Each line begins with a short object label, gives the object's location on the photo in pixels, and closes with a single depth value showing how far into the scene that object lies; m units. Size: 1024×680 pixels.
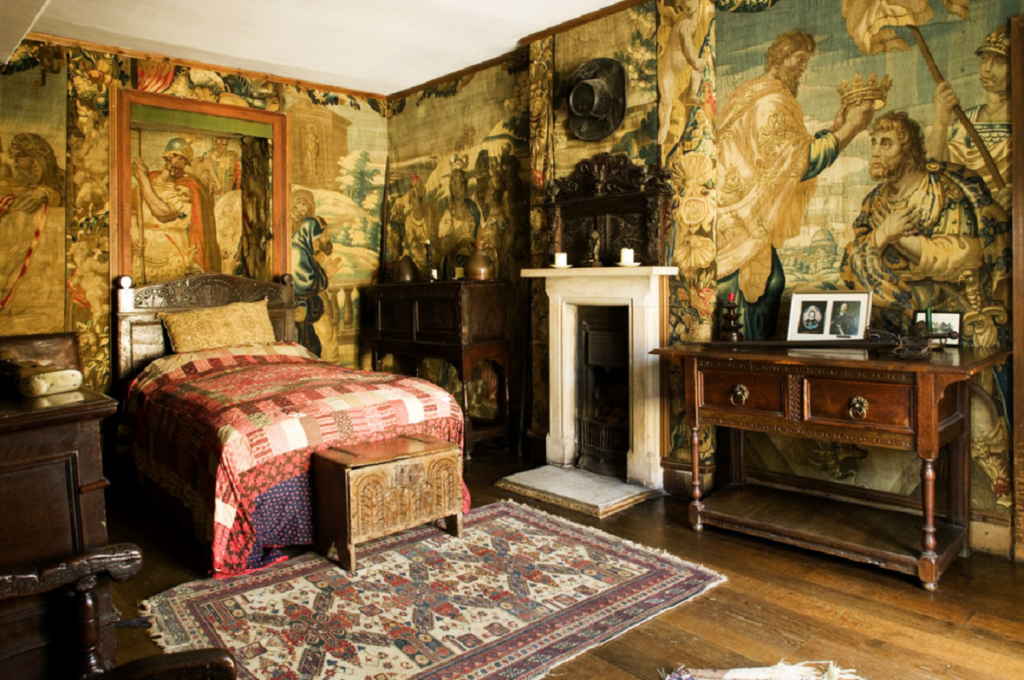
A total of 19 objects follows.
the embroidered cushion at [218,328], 5.17
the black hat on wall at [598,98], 4.57
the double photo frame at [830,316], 3.64
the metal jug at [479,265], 5.48
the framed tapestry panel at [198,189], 5.44
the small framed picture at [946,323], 3.42
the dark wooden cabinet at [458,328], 5.33
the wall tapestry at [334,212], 6.24
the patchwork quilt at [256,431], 3.35
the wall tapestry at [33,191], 4.86
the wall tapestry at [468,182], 5.57
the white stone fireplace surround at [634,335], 4.39
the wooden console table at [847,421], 2.99
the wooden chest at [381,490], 3.29
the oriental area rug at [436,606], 2.55
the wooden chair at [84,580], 1.59
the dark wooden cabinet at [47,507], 1.78
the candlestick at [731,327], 3.98
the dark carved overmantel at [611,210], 4.41
